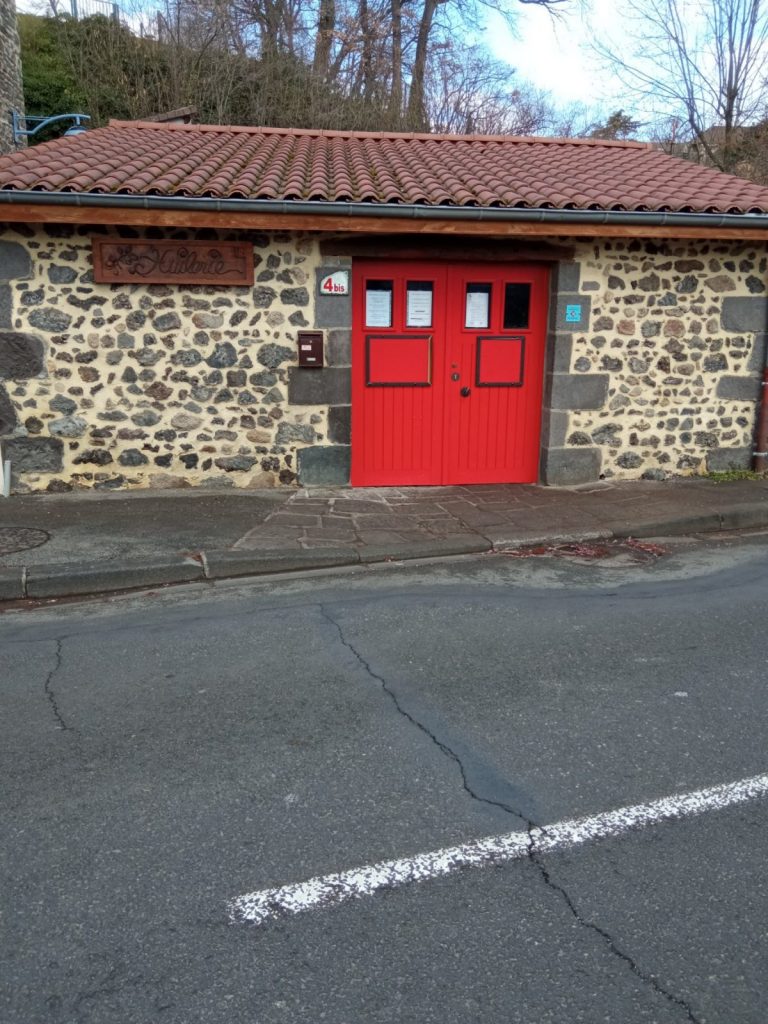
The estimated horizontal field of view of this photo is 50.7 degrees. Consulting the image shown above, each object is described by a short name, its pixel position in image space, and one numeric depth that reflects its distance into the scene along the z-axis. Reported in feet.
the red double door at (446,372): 26.48
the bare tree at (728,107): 59.67
